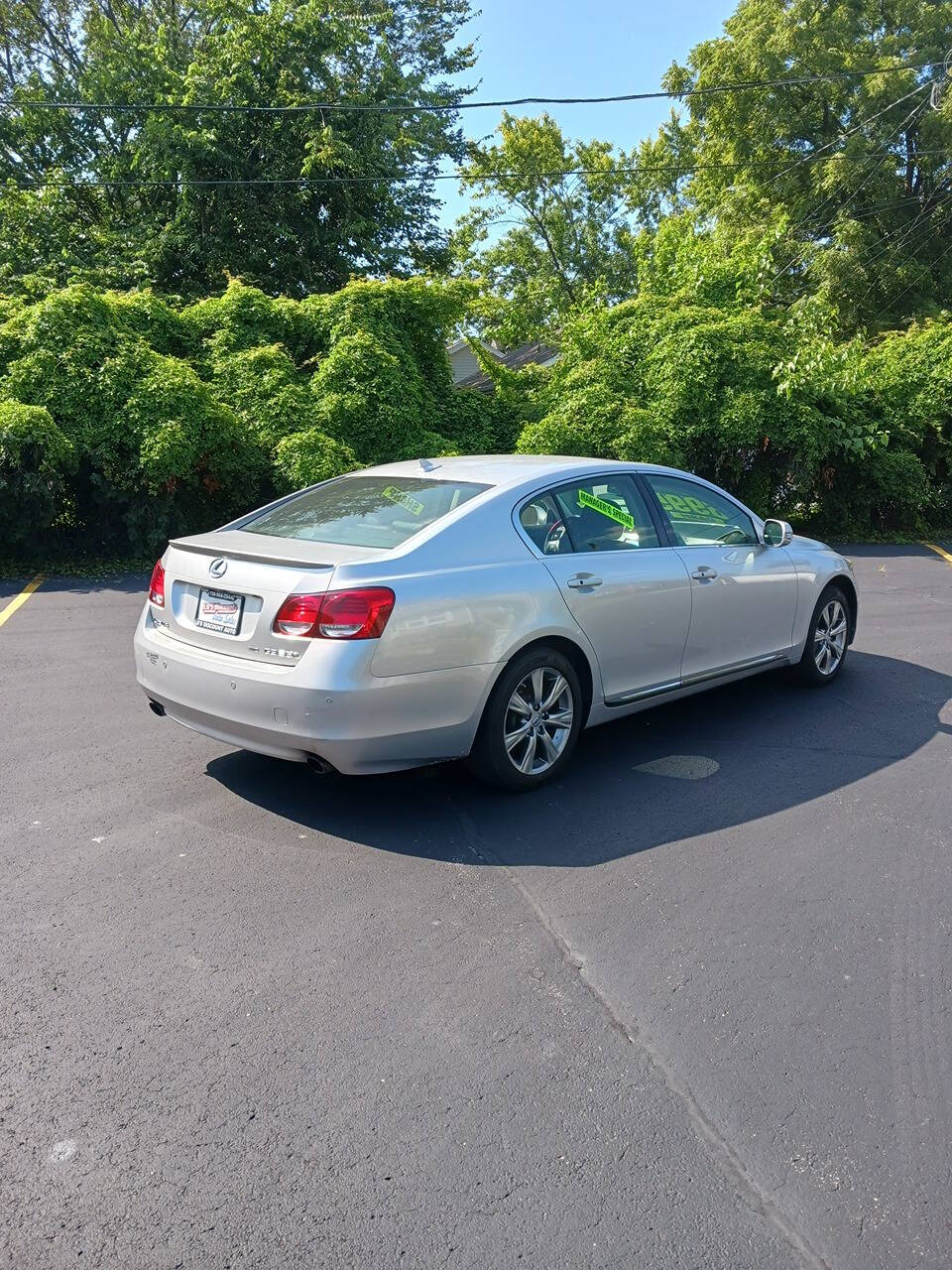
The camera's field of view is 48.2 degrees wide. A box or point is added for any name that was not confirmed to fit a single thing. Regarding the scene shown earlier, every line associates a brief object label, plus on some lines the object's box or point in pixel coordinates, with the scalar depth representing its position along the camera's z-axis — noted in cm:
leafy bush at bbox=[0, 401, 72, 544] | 1070
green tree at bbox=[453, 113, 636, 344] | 4288
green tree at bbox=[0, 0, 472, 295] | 2020
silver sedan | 448
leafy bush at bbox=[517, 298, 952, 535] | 1420
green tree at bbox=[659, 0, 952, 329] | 2828
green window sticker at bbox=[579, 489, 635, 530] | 565
